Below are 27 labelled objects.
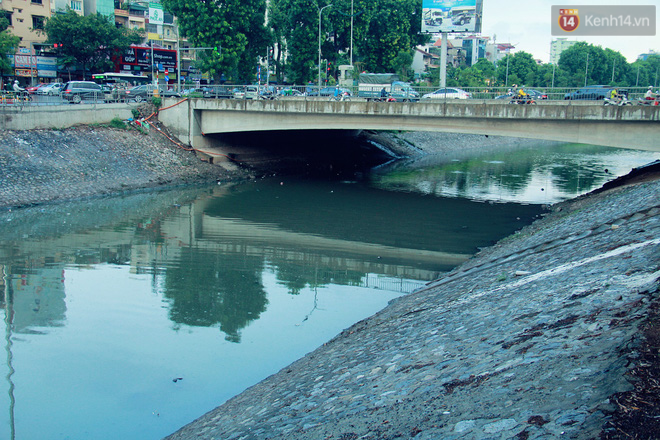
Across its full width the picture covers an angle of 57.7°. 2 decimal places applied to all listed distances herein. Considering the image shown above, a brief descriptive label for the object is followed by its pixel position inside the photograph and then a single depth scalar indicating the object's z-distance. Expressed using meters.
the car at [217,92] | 44.84
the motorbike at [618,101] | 31.28
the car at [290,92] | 47.03
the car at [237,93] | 44.62
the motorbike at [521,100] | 34.78
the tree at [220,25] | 55.44
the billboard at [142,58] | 74.19
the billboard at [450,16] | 59.81
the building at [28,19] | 68.75
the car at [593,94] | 40.45
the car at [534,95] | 42.17
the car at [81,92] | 41.97
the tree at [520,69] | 115.25
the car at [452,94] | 42.19
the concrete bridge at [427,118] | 29.91
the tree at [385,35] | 72.56
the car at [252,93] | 44.22
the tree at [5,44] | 57.91
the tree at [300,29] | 64.12
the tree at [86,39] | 68.12
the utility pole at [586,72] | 113.12
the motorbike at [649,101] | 30.55
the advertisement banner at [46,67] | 70.21
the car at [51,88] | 47.13
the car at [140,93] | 45.78
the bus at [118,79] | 65.12
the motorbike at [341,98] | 39.45
